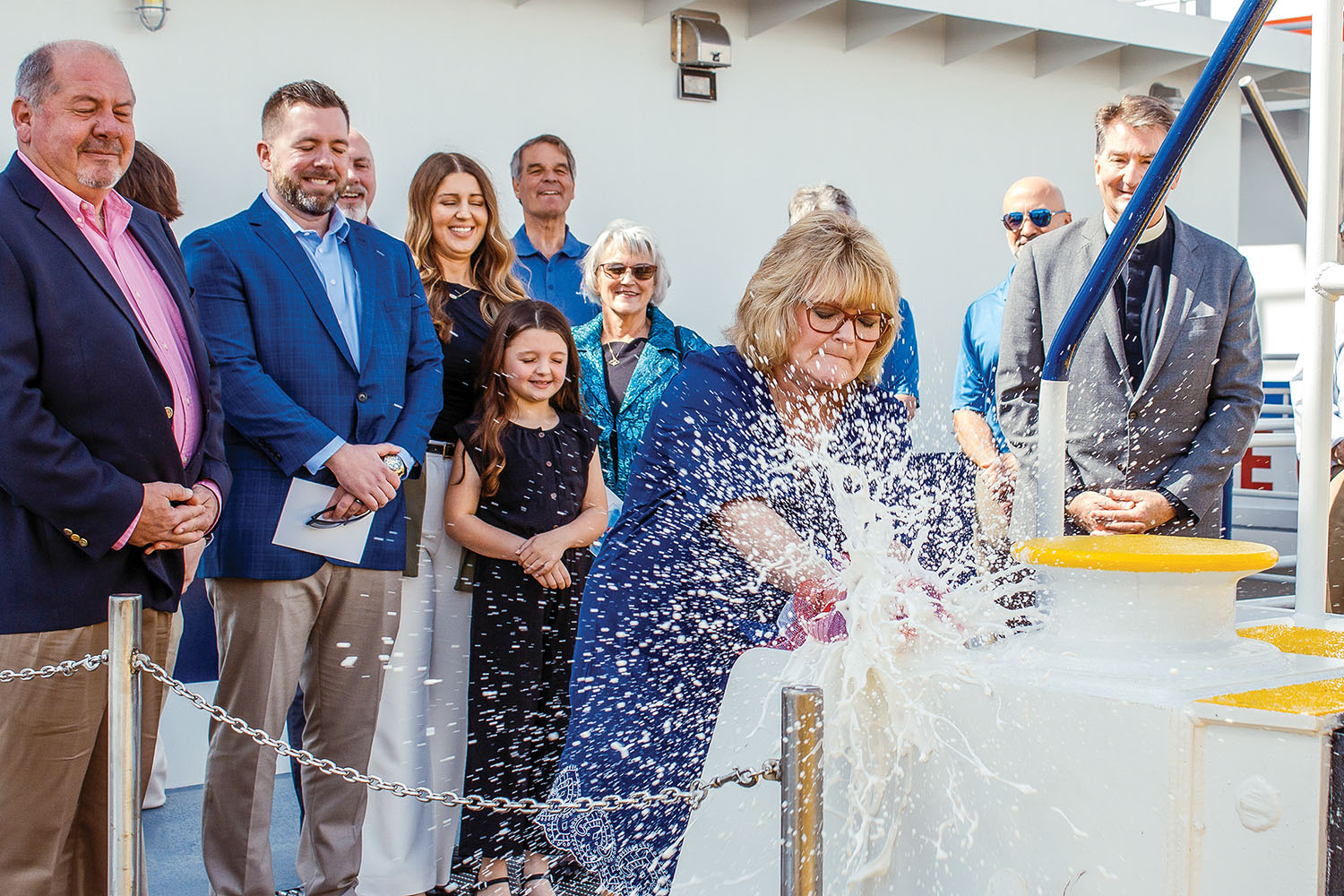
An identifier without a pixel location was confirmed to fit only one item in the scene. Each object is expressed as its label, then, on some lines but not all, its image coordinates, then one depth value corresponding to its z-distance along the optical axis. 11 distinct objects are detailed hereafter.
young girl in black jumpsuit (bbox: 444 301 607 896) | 3.77
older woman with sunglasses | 4.31
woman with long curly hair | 3.82
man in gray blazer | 3.22
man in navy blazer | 2.77
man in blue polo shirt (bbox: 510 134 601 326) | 5.04
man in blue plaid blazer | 3.35
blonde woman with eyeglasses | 2.39
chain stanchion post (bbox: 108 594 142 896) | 2.44
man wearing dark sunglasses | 3.28
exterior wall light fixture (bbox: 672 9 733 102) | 6.22
